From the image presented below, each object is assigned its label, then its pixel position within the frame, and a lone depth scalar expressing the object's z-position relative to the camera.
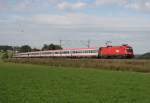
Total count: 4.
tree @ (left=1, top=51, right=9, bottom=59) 135.62
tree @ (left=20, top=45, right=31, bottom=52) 194.35
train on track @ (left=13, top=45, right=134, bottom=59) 82.56
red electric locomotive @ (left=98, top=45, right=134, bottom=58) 82.21
